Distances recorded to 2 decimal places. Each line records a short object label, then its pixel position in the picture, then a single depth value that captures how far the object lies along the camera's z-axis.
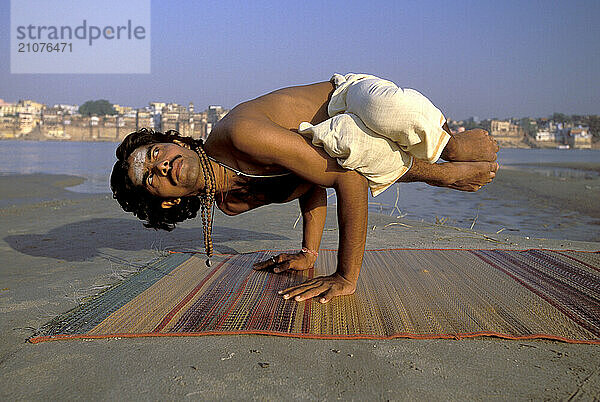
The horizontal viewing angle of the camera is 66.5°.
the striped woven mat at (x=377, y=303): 1.66
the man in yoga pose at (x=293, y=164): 2.00
